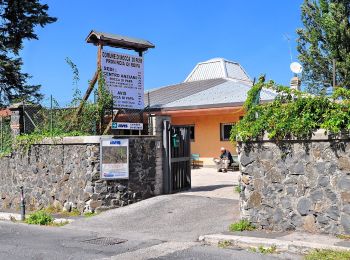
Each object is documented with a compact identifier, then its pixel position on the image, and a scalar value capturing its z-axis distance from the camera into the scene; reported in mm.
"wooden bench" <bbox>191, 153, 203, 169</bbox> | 25317
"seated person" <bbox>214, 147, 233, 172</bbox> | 22094
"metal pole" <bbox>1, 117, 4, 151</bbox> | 16766
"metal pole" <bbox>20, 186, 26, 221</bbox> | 13199
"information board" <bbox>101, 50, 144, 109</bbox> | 14375
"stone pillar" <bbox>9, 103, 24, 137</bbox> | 16047
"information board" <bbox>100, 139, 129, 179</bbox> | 13336
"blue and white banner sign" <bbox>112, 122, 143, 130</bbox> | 14041
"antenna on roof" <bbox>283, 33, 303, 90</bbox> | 12805
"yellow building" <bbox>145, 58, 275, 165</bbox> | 22953
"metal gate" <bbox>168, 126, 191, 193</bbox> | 14953
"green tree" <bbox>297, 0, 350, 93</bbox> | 22641
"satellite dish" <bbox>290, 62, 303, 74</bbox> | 12805
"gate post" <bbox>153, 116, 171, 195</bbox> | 14578
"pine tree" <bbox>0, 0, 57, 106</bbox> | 26453
